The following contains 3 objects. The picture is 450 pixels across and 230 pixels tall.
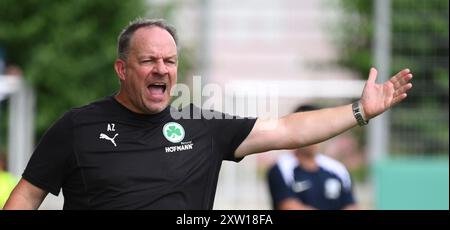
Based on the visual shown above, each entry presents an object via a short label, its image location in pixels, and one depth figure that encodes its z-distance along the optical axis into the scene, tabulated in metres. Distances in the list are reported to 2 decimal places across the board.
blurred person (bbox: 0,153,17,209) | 19.94
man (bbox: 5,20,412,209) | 10.10
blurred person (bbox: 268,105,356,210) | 16.77
